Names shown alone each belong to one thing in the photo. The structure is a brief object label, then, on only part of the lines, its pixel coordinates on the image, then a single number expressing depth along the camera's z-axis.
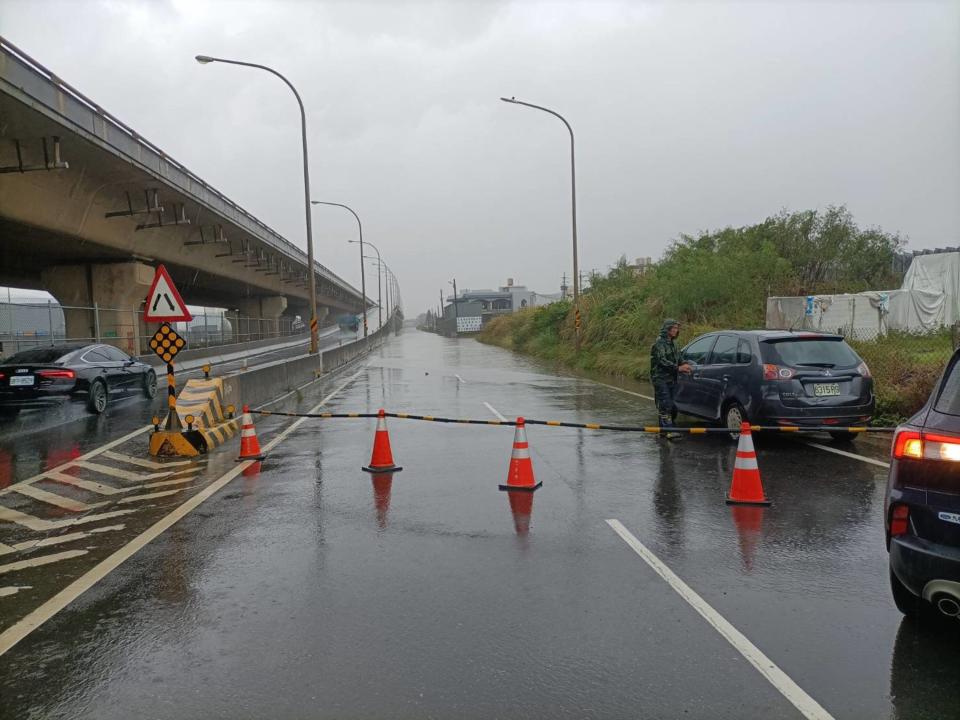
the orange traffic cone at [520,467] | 7.69
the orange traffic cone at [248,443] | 9.72
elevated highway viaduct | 15.88
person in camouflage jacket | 10.64
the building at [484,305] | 96.38
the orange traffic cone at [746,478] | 6.98
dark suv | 3.58
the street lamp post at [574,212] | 30.14
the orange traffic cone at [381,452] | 8.84
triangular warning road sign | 10.48
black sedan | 13.71
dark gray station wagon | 9.33
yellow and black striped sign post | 10.30
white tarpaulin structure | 20.42
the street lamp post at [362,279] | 50.07
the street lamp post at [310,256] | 25.42
